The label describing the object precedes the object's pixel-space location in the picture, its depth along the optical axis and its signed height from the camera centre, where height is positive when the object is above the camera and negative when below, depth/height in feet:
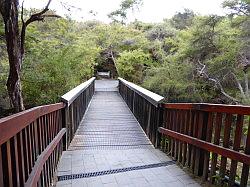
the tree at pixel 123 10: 97.36 +18.52
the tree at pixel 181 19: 83.67 +14.43
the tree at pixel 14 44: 17.76 +0.96
